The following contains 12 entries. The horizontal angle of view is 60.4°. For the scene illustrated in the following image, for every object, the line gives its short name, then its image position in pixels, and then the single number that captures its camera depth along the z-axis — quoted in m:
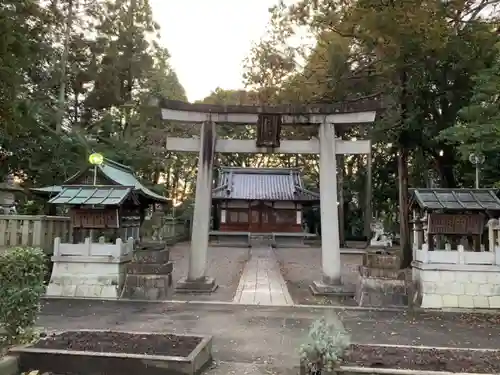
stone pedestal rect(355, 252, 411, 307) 9.59
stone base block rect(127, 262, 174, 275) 10.31
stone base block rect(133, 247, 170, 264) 10.44
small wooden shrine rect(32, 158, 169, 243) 10.81
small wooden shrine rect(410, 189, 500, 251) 9.81
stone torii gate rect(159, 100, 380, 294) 11.21
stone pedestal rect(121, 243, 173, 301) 10.13
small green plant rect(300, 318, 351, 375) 4.23
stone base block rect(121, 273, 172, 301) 10.10
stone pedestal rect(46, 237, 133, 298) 10.20
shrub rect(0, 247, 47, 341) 5.04
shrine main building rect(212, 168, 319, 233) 30.72
